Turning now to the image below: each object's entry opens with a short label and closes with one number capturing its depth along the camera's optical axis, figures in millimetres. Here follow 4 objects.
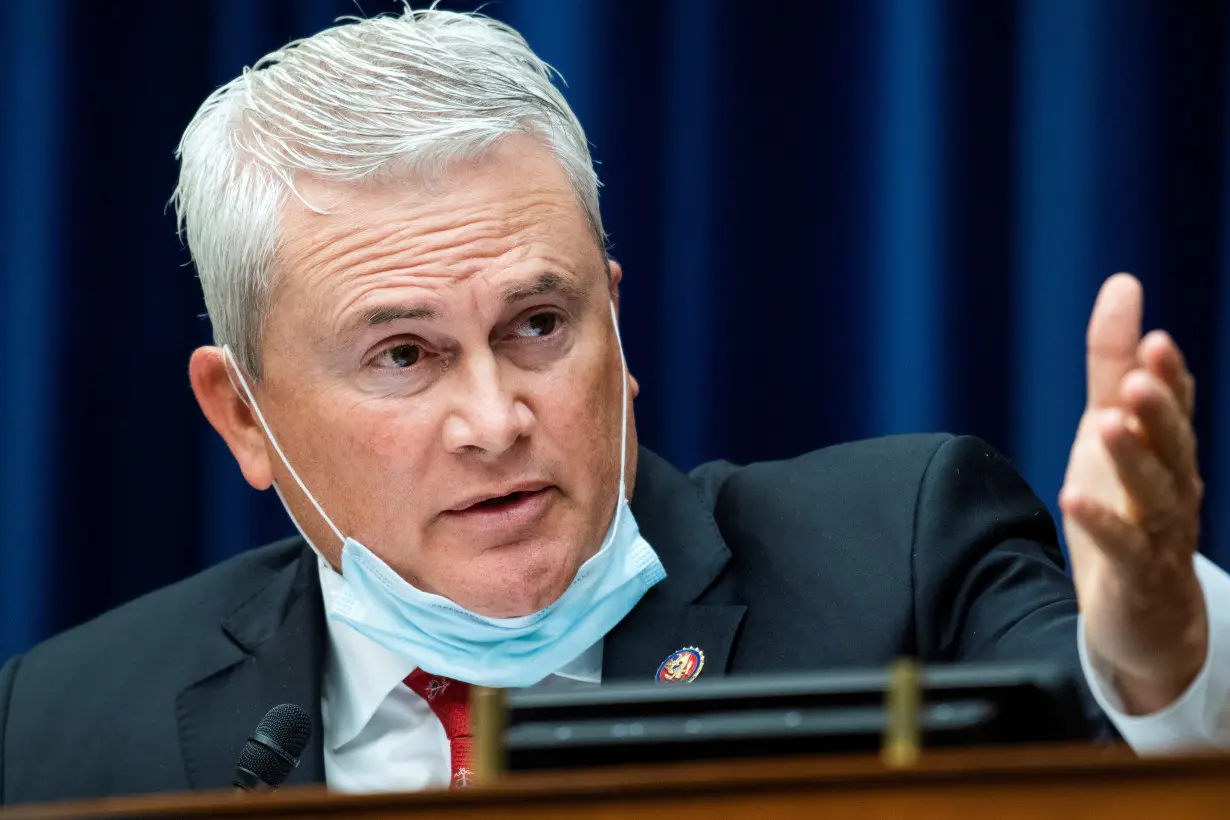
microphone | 3802
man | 3905
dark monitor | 3620
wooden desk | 3294
